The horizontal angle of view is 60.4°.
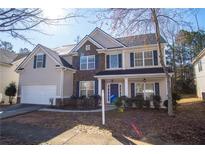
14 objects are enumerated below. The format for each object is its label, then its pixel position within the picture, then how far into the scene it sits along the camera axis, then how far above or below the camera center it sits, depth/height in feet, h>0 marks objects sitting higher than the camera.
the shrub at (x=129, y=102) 43.73 -2.66
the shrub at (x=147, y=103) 42.63 -2.86
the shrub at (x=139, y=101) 42.96 -2.52
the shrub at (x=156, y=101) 42.29 -2.37
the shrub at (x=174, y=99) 40.81 -1.89
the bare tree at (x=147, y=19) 32.36 +13.74
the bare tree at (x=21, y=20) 20.84 +8.93
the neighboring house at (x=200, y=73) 59.62 +6.77
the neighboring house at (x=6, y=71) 59.06 +7.39
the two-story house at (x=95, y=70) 48.06 +6.10
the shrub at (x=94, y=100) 48.97 -2.42
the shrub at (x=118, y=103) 43.79 -2.90
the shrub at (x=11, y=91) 57.93 +0.23
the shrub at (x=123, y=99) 44.09 -2.06
